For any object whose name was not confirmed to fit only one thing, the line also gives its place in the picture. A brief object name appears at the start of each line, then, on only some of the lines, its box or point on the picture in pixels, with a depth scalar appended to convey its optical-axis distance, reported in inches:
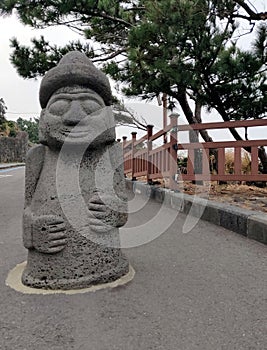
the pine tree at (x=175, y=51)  176.1
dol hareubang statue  84.0
